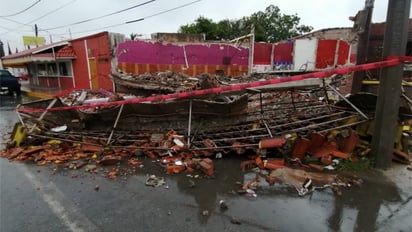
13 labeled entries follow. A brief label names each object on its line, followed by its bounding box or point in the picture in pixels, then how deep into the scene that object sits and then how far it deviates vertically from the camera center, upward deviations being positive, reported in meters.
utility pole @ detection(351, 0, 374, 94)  5.87 +0.68
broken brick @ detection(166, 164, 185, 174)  4.36 -1.78
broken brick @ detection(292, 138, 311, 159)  4.49 -1.46
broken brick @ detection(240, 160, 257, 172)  4.41 -1.74
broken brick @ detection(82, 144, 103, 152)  5.38 -1.76
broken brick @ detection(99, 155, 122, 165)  4.73 -1.78
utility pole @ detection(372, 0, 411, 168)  3.76 -0.35
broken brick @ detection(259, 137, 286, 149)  4.43 -1.36
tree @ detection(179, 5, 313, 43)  36.34 +5.38
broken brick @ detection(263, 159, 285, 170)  4.29 -1.69
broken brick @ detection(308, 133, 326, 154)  4.52 -1.37
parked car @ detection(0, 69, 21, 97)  17.48 -1.43
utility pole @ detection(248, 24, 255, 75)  15.28 +0.61
